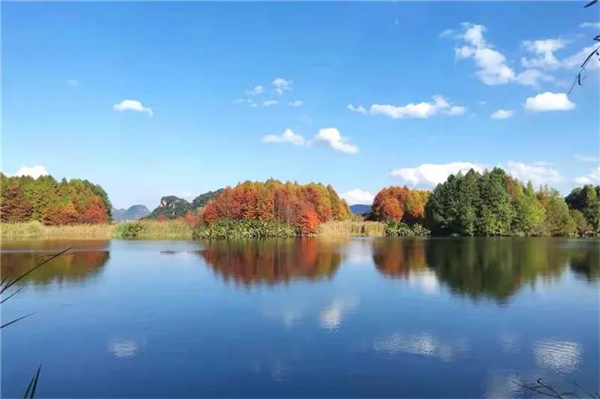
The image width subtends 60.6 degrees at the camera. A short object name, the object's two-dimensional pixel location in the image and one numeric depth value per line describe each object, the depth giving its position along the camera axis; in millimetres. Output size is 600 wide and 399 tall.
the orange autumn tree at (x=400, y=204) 38594
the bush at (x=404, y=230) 33031
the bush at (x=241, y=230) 26922
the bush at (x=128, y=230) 27547
